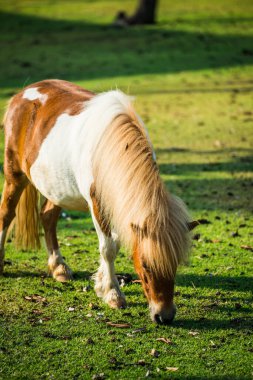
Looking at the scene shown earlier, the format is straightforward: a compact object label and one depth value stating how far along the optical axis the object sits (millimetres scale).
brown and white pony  9195
